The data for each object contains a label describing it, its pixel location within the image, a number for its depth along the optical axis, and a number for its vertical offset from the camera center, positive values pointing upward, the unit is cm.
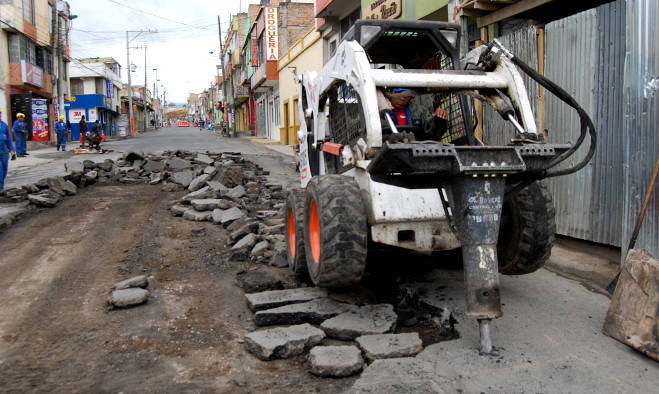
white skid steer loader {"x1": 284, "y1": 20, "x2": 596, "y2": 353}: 362 -13
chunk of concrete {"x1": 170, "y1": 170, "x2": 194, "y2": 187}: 1227 -42
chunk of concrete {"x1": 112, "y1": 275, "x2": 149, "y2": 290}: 540 -129
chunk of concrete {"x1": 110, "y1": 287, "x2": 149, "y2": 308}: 500 -133
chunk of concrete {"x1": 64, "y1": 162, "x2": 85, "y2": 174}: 1327 -13
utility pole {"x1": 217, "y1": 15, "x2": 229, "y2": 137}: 4858 +1238
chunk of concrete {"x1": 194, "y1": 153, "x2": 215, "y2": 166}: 1417 -2
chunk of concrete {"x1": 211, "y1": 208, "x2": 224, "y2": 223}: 872 -97
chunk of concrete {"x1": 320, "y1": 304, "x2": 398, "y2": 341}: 414 -137
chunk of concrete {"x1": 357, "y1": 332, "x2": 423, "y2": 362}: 376 -141
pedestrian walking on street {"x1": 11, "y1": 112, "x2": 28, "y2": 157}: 1895 +109
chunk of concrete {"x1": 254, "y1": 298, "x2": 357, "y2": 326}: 448 -137
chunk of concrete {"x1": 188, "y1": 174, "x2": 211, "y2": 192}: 1135 -51
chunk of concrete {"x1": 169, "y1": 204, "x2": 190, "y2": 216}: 948 -91
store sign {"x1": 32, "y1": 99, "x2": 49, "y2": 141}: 2830 +246
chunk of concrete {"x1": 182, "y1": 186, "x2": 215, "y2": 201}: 1011 -70
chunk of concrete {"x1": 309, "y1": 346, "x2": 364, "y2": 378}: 353 -142
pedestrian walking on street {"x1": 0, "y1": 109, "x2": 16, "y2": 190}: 1141 +31
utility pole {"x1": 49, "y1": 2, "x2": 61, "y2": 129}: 2693 +698
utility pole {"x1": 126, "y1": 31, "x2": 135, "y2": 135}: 5684 +494
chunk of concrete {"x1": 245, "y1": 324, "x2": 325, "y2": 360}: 384 -139
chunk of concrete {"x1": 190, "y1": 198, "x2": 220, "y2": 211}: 930 -82
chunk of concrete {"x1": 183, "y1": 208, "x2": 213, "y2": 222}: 895 -98
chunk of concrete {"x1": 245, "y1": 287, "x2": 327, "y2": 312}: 479 -133
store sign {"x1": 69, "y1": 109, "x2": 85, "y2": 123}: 4562 +420
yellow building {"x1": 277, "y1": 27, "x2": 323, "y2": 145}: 2238 +435
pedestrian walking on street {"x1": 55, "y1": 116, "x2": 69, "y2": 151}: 2468 +151
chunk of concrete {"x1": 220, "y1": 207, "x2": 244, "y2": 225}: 849 -94
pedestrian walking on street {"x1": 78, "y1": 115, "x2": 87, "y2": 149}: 2781 +177
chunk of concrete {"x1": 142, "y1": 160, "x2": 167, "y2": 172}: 1392 -16
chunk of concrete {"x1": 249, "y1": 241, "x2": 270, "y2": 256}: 667 -118
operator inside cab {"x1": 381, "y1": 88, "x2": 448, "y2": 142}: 527 +39
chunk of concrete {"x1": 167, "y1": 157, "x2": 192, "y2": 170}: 1388 -12
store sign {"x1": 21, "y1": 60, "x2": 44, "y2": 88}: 2892 +518
